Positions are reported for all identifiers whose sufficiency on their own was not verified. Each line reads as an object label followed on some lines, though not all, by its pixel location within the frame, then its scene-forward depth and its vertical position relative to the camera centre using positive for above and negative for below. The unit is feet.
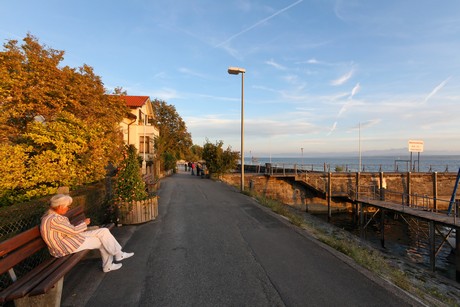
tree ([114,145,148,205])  25.72 -2.93
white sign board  97.31 +4.91
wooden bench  9.55 -5.22
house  85.32 +8.24
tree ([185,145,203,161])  205.87 +0.49
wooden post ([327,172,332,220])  78.56 -10.99
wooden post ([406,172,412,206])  85.81 -7.66
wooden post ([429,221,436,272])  37.40 -13.76
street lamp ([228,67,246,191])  51.52 +13.72
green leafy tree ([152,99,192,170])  172.35 +21.06
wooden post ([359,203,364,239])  60.82 -16.58
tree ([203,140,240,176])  84.58 -0.71
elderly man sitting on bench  12.60 -4.49
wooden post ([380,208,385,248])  51.24 -15.96
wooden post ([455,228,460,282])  33.09 -12.85
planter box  25.89 -6.16
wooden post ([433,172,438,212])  78.20 -8.19
